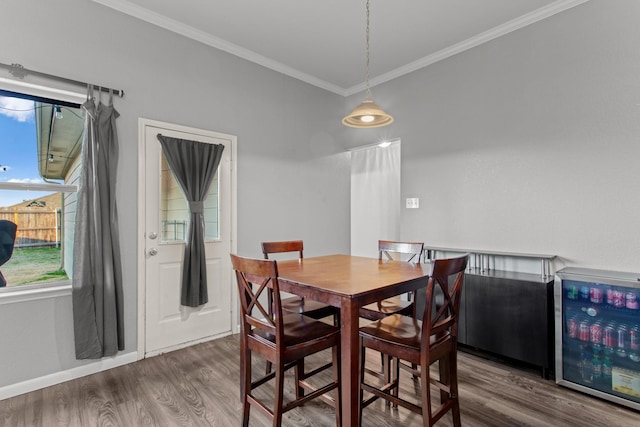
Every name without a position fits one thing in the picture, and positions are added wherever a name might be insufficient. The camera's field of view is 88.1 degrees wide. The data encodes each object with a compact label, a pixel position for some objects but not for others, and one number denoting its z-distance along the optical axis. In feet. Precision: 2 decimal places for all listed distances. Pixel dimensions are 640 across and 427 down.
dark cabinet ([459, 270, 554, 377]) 8.27
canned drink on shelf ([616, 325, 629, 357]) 7.27
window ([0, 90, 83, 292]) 7.88
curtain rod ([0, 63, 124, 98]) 7.66
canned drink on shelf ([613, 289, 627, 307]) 7.33
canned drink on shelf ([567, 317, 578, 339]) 7.91
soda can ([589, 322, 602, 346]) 7.61
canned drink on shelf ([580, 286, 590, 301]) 7.82
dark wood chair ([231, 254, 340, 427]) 5.45
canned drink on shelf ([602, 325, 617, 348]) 7.42
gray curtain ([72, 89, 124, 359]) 8.30
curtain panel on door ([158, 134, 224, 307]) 10.16
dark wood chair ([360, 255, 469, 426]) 5.27
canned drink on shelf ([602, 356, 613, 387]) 7.36
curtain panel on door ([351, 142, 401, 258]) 14.35
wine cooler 7.16
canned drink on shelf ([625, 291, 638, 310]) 7.16
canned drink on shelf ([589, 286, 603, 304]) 7.66
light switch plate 12.63
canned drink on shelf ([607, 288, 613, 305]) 7.51
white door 9.75
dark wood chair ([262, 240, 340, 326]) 7.56
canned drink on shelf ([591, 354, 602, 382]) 7.49
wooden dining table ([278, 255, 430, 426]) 5.11
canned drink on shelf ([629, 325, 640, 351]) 7.12
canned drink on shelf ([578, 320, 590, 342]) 7.75
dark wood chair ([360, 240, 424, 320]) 7.73
